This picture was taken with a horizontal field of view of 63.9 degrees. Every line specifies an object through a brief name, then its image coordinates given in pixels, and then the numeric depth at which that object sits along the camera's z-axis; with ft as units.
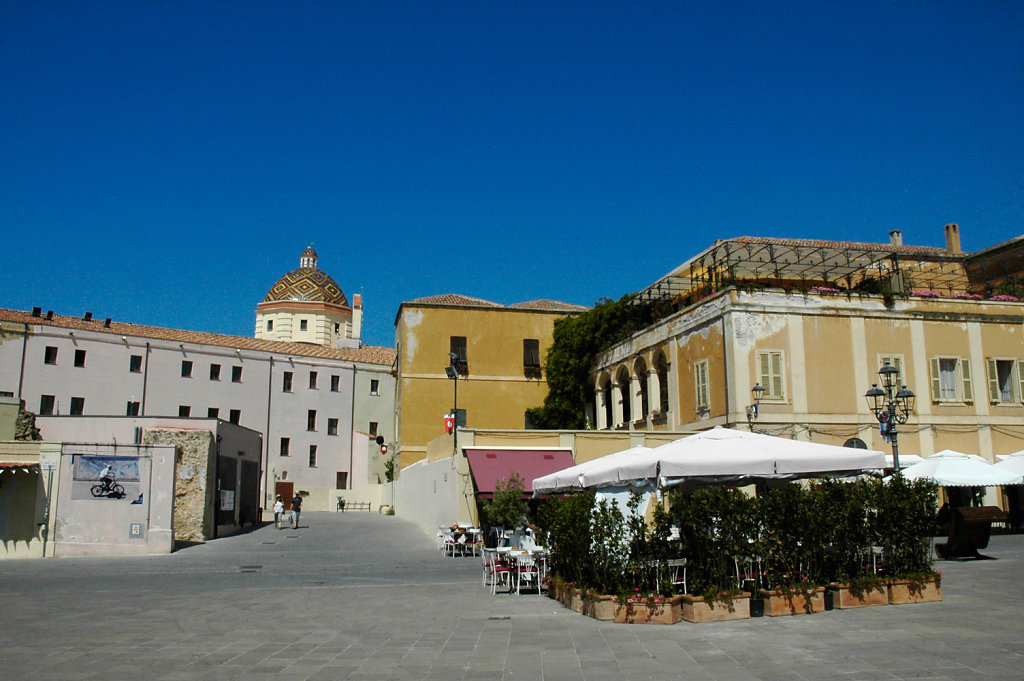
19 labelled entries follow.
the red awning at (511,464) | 79.97
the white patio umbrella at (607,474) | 39.68
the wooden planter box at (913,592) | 34.88
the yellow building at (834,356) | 86.84
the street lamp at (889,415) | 59.57
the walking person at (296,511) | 112.32
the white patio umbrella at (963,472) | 71.20
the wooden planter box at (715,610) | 31.99
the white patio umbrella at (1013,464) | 74.23
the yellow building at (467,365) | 132.87
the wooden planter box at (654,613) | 31.91
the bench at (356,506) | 166.84
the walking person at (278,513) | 112.98
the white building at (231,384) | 147.64
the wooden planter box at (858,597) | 34.14
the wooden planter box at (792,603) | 32.78
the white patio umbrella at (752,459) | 38.24
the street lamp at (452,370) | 109.70
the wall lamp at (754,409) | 83.35
